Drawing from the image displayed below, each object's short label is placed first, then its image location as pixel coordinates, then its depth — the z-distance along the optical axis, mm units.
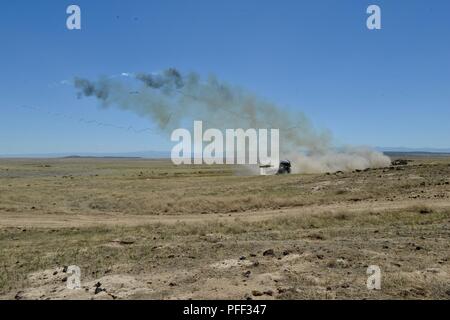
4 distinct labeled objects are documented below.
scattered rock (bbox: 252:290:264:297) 10594
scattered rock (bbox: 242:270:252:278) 12099
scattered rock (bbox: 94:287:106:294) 11312
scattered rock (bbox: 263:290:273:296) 10641
